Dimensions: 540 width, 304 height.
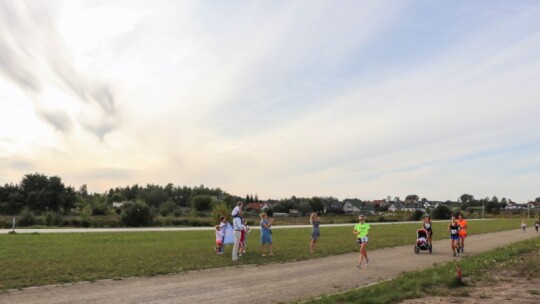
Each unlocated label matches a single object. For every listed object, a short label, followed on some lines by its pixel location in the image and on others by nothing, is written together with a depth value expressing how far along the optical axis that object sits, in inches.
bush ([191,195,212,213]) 3944.4
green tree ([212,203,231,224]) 2102.0
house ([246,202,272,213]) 5720.0
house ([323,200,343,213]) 6492.1
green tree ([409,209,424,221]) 3381.2
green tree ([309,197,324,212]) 5454.7
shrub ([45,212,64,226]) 1915.0
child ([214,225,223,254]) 757.3
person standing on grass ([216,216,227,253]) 751.1
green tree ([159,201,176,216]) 3058.8
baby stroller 805.7
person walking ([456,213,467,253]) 820.3
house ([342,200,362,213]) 6845.5
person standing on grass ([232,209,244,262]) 663.8
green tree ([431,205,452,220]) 3985.0
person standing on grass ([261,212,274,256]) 741.3
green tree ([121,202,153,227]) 2058.3
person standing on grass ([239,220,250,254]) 742.9
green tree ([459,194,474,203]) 7647.6
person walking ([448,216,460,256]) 775.7
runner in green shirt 610.9
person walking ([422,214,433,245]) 815.6
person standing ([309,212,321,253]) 795.4
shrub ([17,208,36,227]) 1859.3
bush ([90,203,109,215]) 2866.9
